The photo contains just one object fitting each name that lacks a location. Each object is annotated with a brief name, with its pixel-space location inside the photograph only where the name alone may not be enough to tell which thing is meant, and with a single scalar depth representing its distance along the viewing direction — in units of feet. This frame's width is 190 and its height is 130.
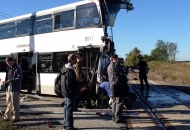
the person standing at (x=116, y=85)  18.54
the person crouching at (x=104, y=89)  22.70
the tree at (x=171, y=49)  267.03
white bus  26.83
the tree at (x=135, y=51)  253.62
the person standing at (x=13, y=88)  18.66
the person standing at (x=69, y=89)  15.78
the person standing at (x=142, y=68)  36.59
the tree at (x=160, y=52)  253.36
